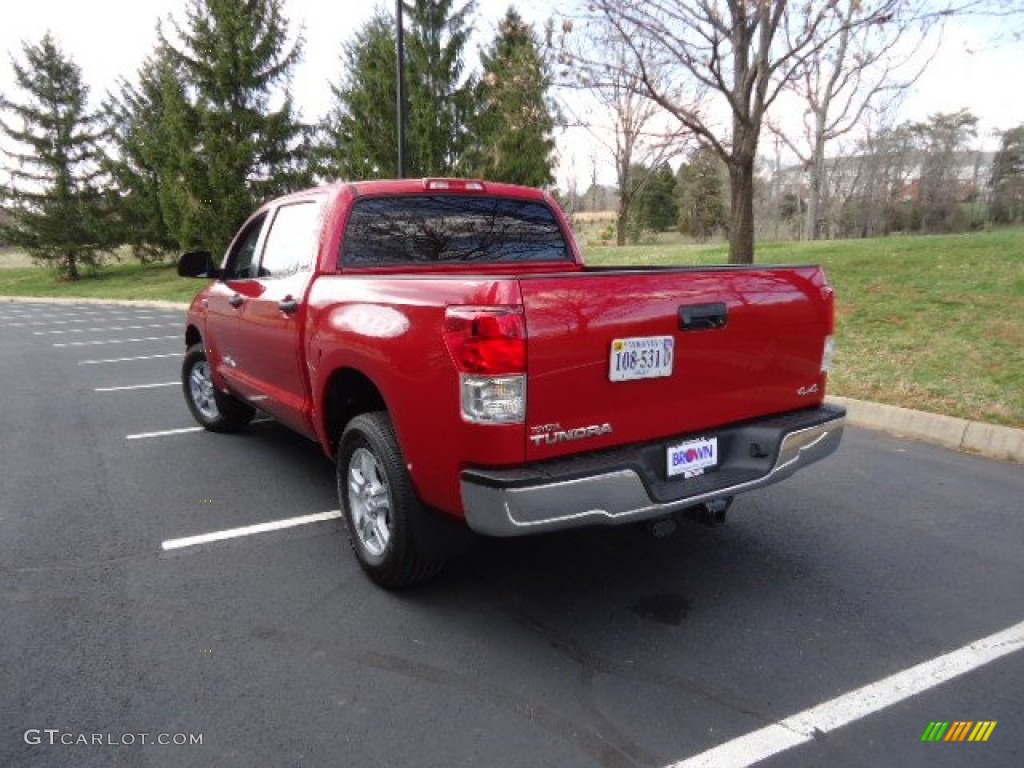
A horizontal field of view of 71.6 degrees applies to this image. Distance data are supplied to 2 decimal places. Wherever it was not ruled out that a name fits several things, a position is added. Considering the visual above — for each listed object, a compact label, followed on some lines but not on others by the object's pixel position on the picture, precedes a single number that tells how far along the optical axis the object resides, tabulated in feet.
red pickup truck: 8.49
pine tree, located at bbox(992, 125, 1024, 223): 174.84
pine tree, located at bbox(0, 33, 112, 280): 108.68
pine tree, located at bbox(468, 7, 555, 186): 79.25
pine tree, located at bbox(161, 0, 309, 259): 82.17
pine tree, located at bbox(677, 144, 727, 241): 189.16
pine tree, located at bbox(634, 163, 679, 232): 189.98
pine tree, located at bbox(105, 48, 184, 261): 102.18
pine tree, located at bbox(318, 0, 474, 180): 78.48
